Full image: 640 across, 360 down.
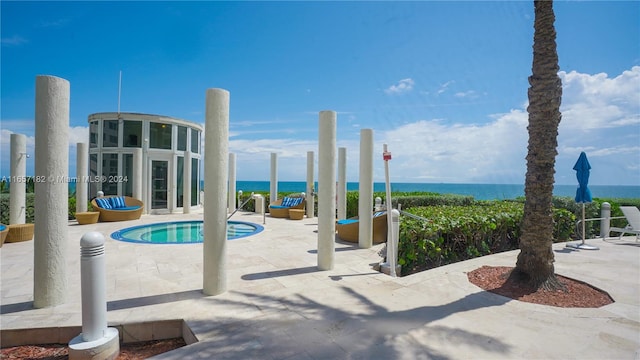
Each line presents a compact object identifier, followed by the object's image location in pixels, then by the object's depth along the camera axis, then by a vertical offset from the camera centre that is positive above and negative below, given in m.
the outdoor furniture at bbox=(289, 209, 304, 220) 12.77 -1.35
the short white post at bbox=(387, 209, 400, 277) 5.48 -1.14
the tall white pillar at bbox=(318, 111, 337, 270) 5.69 -0.05
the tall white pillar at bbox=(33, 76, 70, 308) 3.70 -0.12
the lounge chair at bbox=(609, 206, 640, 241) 8.55 -1.02
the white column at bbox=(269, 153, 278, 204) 15.09 +0.19
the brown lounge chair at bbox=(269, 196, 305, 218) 13.49 -1.09
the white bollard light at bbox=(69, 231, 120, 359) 2.90 -1.20
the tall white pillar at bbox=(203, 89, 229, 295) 4.27 -0.08
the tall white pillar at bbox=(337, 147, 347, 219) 10.86 +0.22
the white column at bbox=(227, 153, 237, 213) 14.24 +0.16
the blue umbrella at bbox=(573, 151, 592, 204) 7.57 +0.19
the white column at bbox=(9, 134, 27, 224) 8.30 +0.06
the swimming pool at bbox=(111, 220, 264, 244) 9.41 -1.75
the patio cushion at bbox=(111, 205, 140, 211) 12.09 -1.10
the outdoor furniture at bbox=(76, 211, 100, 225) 10.83 -1.33
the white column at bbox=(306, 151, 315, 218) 13.61 -0.76
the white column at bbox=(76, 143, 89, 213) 11.14 +0.16
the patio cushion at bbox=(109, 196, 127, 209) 12.12 -0.86
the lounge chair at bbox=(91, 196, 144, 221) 11.64 -1.06
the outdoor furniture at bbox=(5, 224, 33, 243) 7.75 -1.36
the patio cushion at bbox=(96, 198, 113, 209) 11.73 -0.87
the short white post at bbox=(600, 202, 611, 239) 9.52 -1.16
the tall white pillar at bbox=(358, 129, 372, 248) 7.47 -0.19
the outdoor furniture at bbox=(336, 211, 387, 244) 8.05 -1.26
